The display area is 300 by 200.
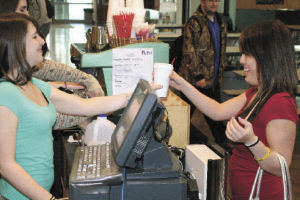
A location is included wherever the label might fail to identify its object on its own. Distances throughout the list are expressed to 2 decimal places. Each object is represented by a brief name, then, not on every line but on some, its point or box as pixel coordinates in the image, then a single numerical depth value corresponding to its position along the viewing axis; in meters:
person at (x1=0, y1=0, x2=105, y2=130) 2.44
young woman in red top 1.60
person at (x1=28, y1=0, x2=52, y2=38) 3.80
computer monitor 1.16
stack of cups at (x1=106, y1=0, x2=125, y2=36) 2.50
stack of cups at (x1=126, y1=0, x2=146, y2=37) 2.36
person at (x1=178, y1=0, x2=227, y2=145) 3.97
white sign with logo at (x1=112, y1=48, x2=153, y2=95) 2.13
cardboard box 2.22
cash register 1.18
